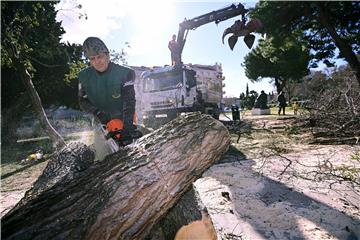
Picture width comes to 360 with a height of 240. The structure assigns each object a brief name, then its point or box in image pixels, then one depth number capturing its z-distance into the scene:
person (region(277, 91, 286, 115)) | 18.78
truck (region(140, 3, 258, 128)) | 10.83
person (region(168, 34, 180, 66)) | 11.24
